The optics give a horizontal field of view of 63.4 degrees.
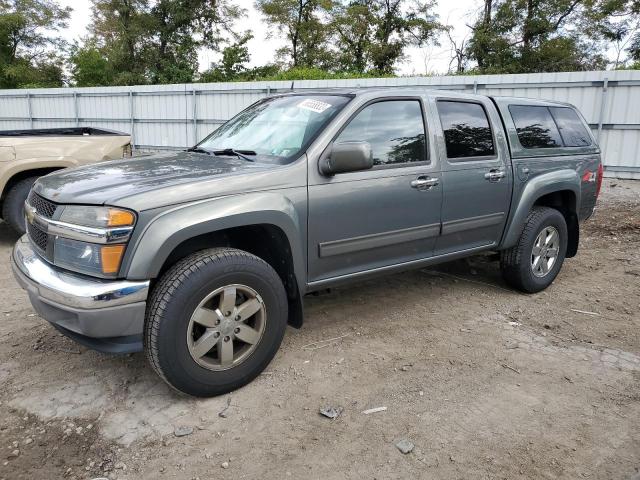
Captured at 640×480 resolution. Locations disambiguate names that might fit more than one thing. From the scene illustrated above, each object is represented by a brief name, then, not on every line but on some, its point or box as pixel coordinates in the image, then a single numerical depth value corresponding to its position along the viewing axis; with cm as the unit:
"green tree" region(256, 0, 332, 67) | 3288
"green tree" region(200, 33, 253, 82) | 2878
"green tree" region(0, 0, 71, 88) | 3825
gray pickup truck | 267
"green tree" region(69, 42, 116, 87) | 3769
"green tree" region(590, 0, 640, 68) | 2580
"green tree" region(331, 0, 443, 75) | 3098
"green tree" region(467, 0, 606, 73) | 2539
